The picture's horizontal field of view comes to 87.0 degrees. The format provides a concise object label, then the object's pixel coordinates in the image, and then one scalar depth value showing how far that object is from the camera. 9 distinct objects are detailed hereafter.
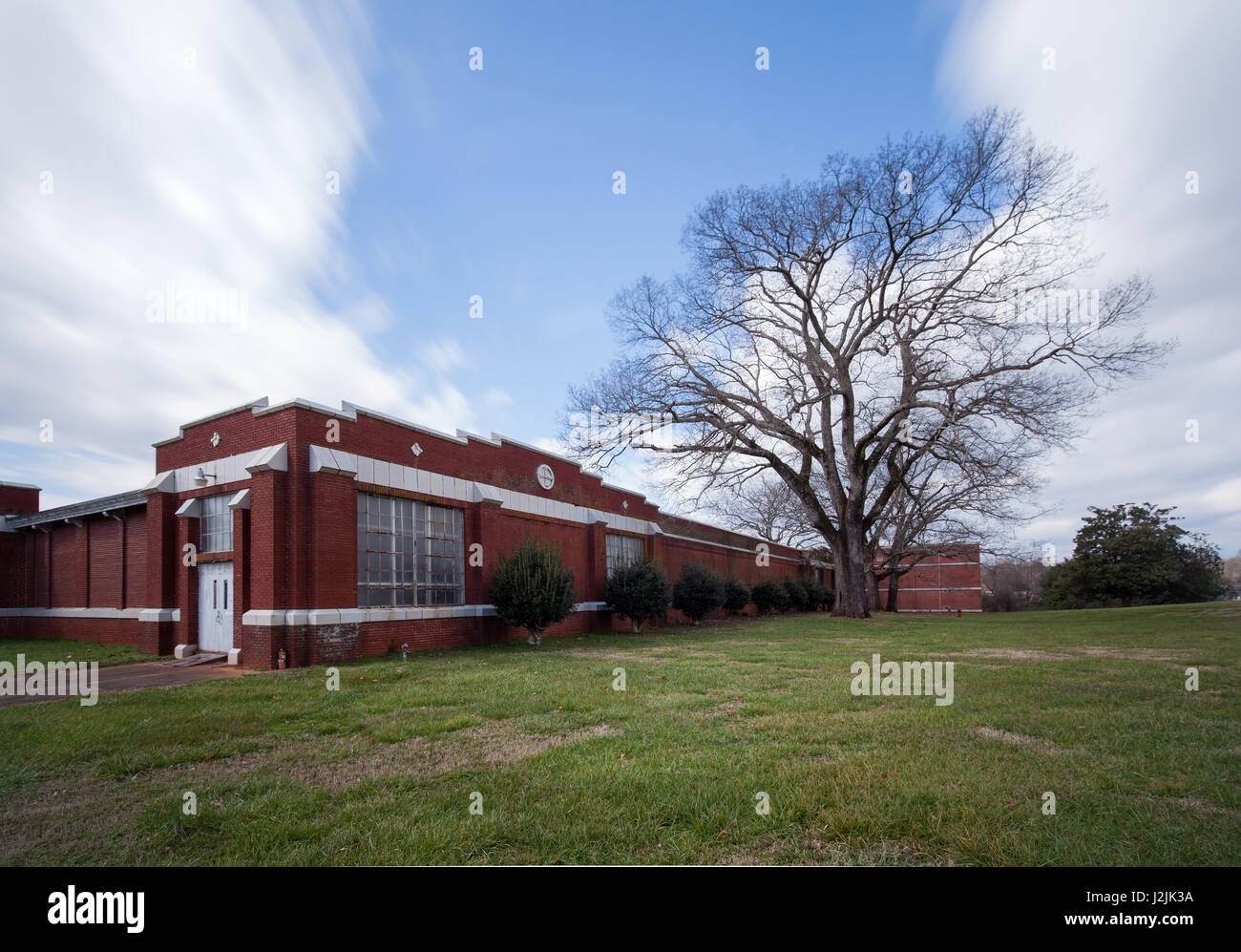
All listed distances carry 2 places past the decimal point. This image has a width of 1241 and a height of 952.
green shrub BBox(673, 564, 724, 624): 26.31
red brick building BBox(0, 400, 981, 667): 12.71
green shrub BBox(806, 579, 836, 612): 38.71
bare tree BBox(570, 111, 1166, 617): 21.44
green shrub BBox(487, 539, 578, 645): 16.16
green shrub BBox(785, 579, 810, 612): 37.28
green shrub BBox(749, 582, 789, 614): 34.88
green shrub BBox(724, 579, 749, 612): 31.23
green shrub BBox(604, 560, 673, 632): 21.77
